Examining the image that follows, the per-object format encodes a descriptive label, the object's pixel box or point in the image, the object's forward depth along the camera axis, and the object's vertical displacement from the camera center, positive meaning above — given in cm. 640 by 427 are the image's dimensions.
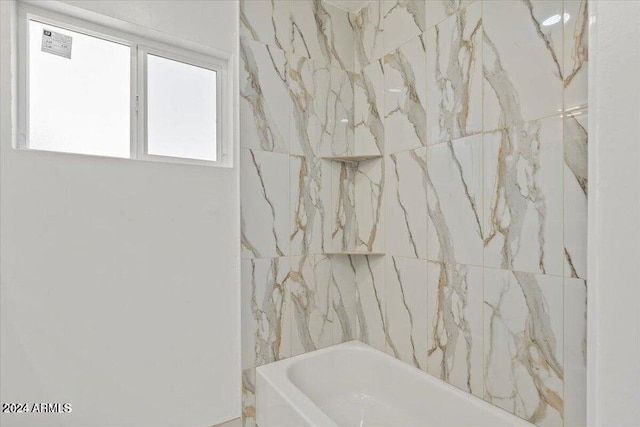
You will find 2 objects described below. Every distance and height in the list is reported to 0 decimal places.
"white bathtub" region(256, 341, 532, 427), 135 -92
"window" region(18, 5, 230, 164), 130 +55
